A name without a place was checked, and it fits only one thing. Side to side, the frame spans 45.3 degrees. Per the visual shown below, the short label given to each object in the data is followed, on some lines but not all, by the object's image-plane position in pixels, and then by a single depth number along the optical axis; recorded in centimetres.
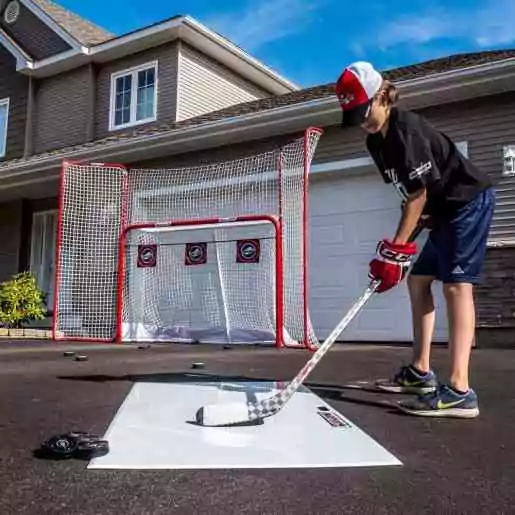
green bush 1017
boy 279
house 748
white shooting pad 196
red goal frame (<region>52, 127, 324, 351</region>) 667
